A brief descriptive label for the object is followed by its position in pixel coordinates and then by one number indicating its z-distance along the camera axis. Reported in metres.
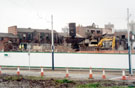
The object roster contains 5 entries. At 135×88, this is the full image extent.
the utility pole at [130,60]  23.77
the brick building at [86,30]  80.19
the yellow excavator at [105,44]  54.49
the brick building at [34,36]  73.34
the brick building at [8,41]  66.38
